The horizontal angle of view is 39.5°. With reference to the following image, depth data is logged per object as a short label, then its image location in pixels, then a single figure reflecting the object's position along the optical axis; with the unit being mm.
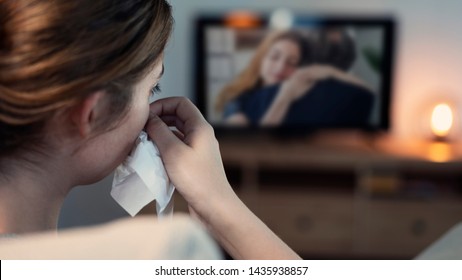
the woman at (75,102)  477
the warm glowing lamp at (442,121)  2281
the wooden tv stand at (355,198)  2148
